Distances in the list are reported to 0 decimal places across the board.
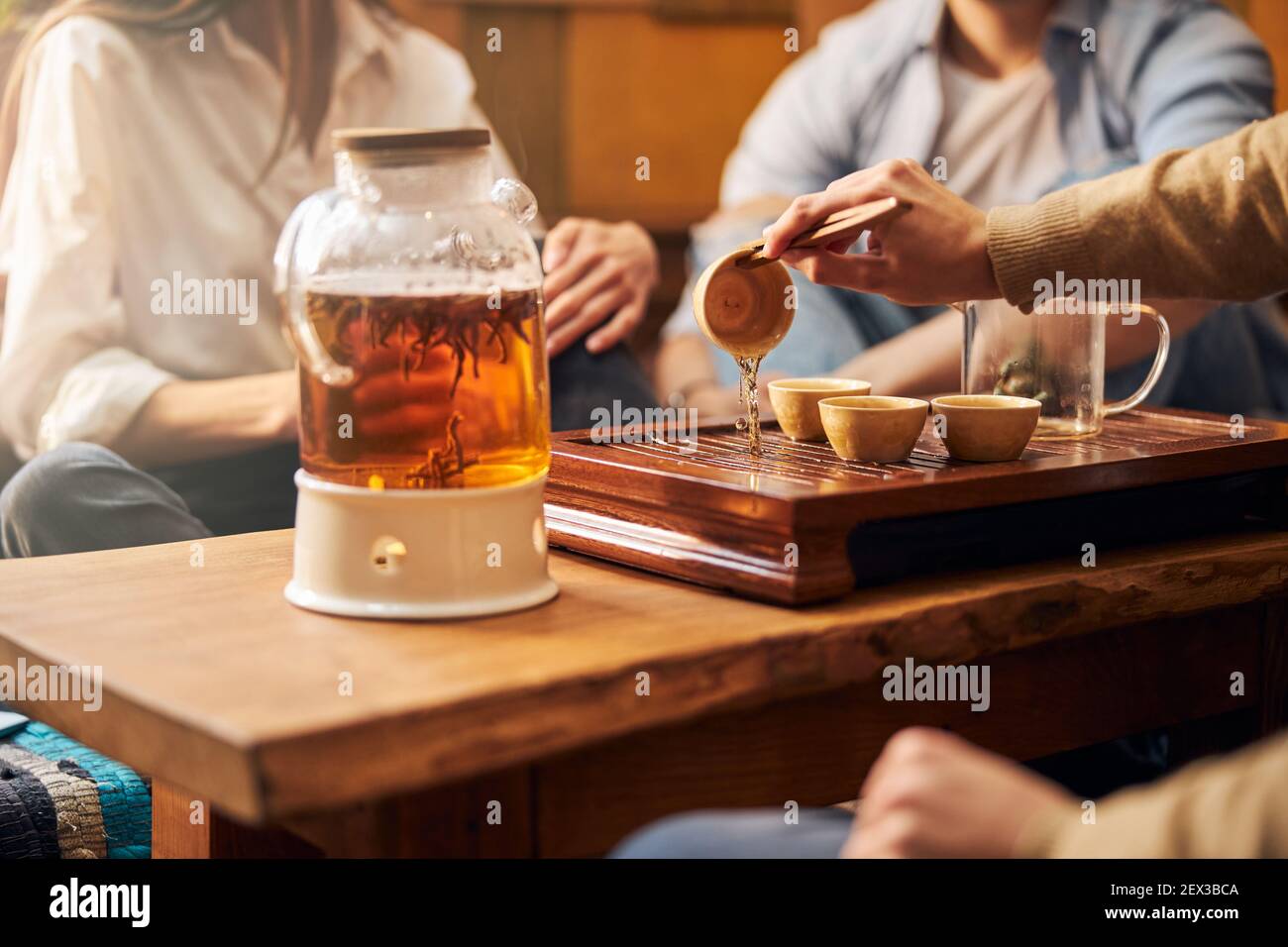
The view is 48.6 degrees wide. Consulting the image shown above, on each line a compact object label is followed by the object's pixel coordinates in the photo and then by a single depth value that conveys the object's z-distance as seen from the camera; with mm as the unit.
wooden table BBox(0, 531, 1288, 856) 865
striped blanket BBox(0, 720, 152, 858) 1396
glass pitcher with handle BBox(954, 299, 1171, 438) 1465
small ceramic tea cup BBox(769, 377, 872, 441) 1385
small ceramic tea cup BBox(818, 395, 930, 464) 1251
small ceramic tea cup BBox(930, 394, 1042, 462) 1262
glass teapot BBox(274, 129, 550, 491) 1067
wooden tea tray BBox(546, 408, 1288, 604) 1120
